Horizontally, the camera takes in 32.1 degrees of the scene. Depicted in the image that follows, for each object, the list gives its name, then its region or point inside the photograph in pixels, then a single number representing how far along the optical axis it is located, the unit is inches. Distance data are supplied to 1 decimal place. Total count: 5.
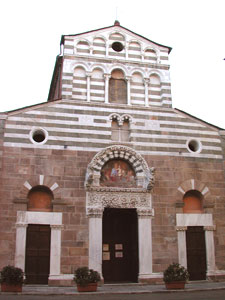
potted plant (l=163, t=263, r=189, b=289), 581.6
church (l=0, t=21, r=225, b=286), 650.8
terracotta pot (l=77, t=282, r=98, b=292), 559.8
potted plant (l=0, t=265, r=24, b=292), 550.3
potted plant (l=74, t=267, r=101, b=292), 559.1
